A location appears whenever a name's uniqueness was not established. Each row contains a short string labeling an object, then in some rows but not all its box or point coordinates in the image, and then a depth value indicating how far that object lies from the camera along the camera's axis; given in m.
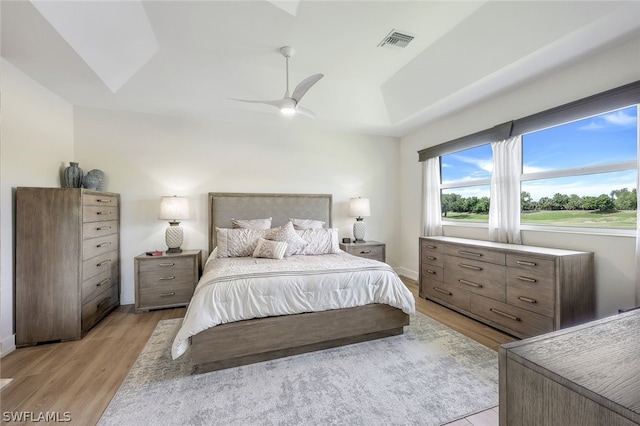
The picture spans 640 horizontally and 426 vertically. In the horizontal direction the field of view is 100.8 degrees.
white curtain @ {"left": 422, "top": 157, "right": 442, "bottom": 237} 4.26
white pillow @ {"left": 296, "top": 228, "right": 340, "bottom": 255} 3.57
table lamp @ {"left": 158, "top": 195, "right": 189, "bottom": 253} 3.50
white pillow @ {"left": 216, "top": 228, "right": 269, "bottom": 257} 3.31
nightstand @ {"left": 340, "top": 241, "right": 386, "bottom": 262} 4.26
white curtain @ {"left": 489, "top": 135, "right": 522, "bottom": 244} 3.07
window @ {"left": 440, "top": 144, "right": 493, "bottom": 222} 3.61
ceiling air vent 2.77
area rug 1.66
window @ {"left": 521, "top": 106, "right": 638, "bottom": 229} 2.31
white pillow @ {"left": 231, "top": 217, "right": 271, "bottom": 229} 3.78
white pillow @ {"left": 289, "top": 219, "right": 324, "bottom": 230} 4.01
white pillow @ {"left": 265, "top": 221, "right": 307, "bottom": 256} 3.44
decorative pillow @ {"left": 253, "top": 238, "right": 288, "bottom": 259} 3.12
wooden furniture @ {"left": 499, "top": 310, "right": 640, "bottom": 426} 0.57
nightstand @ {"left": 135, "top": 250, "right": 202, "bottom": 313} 3.27
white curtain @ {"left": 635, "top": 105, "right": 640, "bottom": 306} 2.12
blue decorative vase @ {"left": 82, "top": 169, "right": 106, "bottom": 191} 3.17
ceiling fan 2.56
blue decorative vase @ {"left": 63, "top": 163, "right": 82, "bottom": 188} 3.08
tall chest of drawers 2.47
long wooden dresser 2.29
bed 2.07
